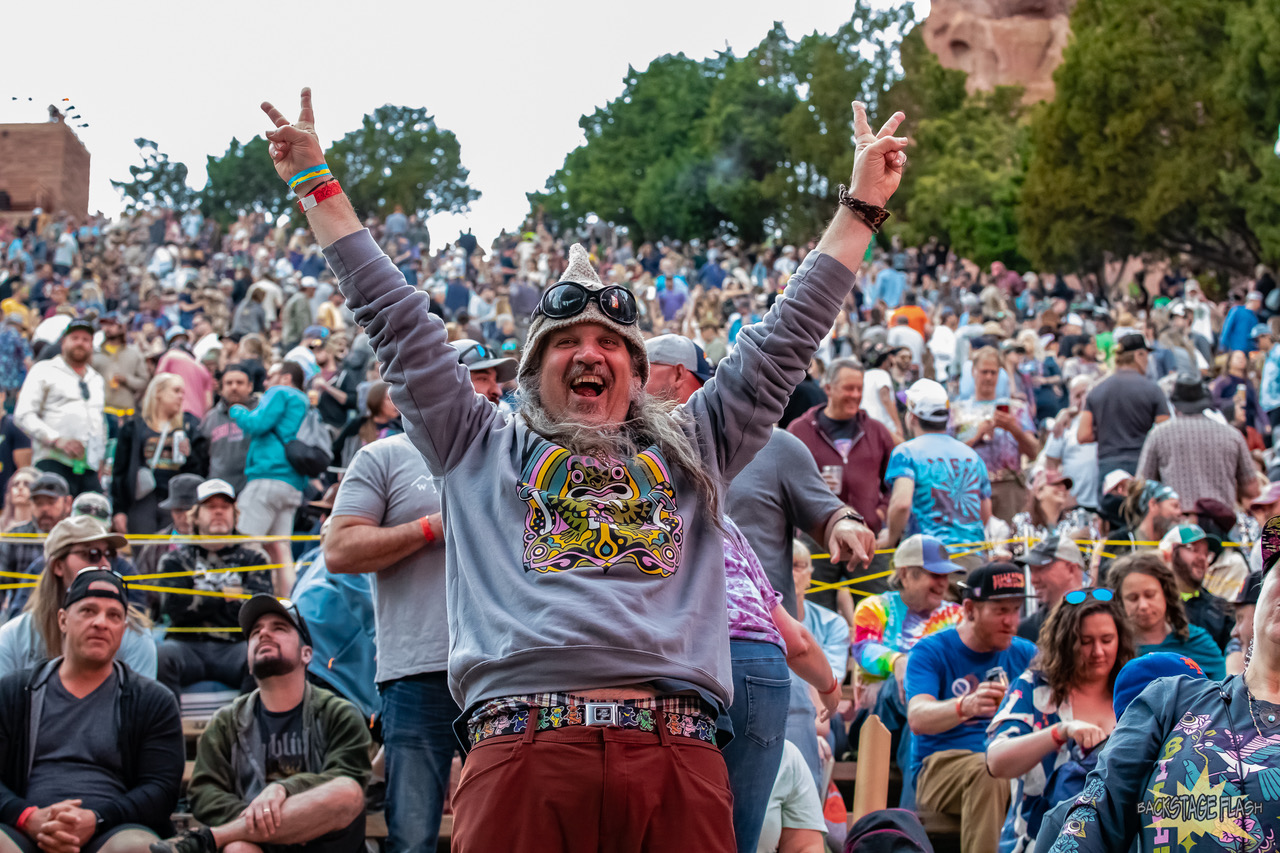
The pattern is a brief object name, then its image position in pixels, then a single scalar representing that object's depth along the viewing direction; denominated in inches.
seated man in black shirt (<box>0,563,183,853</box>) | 223.0
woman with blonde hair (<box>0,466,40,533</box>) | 388.5
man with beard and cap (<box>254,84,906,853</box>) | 110.3
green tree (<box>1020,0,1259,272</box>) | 1184.8
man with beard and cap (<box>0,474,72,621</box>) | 374.0
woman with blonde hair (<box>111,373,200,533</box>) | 437.7
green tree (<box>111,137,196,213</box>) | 3073.3
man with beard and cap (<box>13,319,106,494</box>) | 429.7
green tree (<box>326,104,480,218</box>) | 2792.8
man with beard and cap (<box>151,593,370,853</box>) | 222.2
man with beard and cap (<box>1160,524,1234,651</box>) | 281.6
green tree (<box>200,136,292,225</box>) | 3073.3
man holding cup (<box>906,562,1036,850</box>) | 233.8
